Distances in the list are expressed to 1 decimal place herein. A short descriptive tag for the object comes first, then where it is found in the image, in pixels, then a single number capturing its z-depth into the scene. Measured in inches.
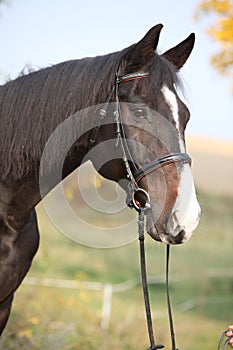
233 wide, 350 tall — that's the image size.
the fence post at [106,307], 605.1
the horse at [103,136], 213.2
